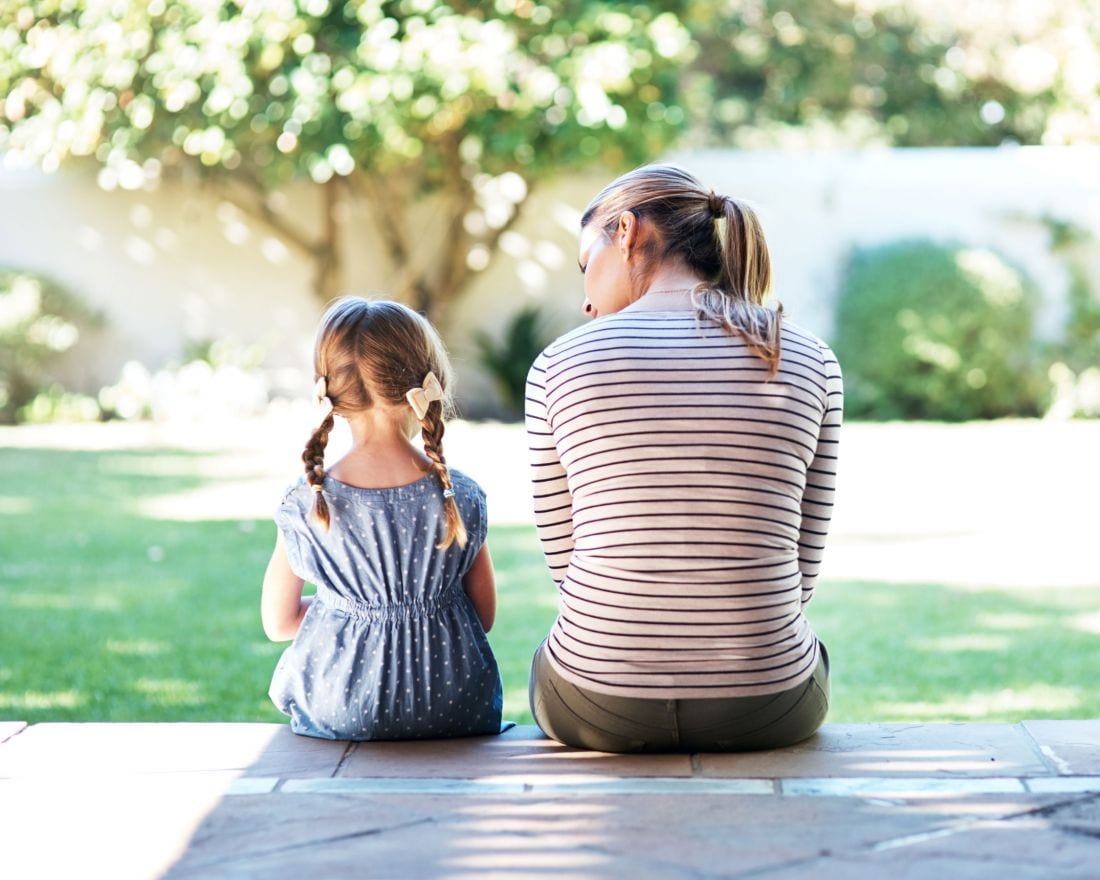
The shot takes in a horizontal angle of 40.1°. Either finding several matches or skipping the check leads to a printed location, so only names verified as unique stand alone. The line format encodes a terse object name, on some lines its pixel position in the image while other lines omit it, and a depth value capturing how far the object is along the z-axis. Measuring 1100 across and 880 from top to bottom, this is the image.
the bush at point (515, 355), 13.09
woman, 2.55
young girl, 2.83
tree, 11.38
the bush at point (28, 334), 12.19
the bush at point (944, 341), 11.98
